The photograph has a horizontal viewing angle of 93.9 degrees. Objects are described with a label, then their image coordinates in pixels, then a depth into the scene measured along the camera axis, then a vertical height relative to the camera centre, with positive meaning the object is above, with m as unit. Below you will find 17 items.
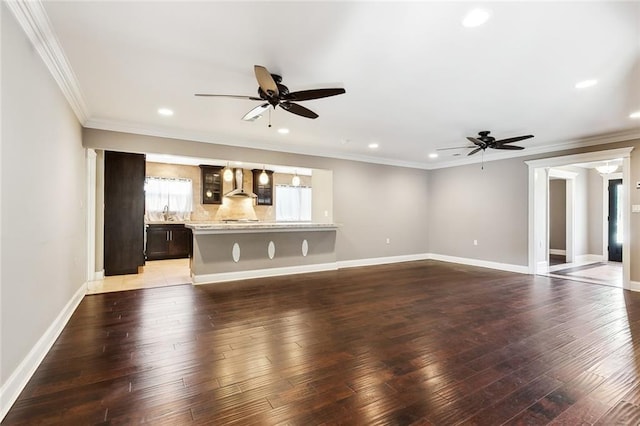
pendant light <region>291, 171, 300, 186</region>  8.66 +0.96
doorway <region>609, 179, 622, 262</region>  7.53 -0.16
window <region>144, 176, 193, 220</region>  8.11 +0.41
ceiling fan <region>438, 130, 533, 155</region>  4.88 +1.19
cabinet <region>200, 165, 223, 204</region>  8.59 +0.83
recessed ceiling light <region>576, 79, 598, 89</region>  3.10 +1.38
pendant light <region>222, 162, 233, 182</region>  8.13 +1.03
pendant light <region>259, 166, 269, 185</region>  8.28 +0.97
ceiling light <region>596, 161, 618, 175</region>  6.63 +1.02
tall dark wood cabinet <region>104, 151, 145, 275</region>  5.56 +0.01
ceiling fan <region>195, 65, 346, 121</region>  2.61 +1.15
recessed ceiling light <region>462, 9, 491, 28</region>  2.04 +1.38
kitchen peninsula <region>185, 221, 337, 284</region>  5.14 -0.71
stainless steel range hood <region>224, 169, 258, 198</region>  8.60 +0.77
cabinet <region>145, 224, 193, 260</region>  7.64 -0.76
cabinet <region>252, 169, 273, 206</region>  9.19 +0.74
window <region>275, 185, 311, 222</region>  9.73 +0.33
